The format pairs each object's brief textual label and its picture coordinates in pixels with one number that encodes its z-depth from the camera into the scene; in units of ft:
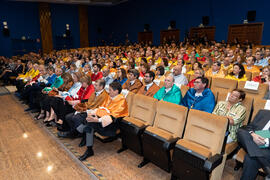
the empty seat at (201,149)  5.37
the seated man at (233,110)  6.90
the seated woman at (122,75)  13.33
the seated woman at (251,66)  14.52
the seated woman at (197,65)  13.71
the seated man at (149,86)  10.54
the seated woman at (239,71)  11.81
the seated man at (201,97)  8.34
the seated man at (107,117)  7.91
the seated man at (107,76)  14.47
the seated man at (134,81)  11.52
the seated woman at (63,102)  10.26
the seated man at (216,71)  13.73
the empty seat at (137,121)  7.36
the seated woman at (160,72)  13.37
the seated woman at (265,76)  10.05
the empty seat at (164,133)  6.40
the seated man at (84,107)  8.74
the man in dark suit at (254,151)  5.56
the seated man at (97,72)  15.72
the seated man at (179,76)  12.36
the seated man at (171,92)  9.16
